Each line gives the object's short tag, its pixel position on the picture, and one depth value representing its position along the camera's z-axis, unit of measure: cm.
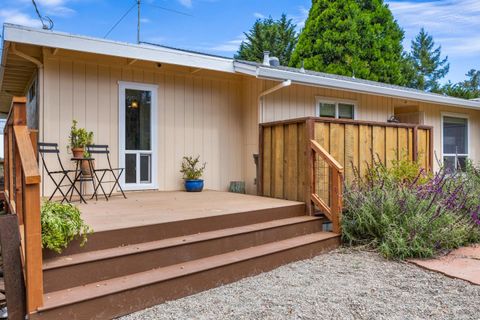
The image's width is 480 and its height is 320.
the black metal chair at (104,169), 525
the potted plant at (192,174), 609
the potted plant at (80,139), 512
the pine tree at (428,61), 2981
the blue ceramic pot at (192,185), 607
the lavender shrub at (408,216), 402
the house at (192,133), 305
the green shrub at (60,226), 262
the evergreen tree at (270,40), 2422
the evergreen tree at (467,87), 2349
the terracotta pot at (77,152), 493
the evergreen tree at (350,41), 1834
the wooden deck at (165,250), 256
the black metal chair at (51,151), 493
